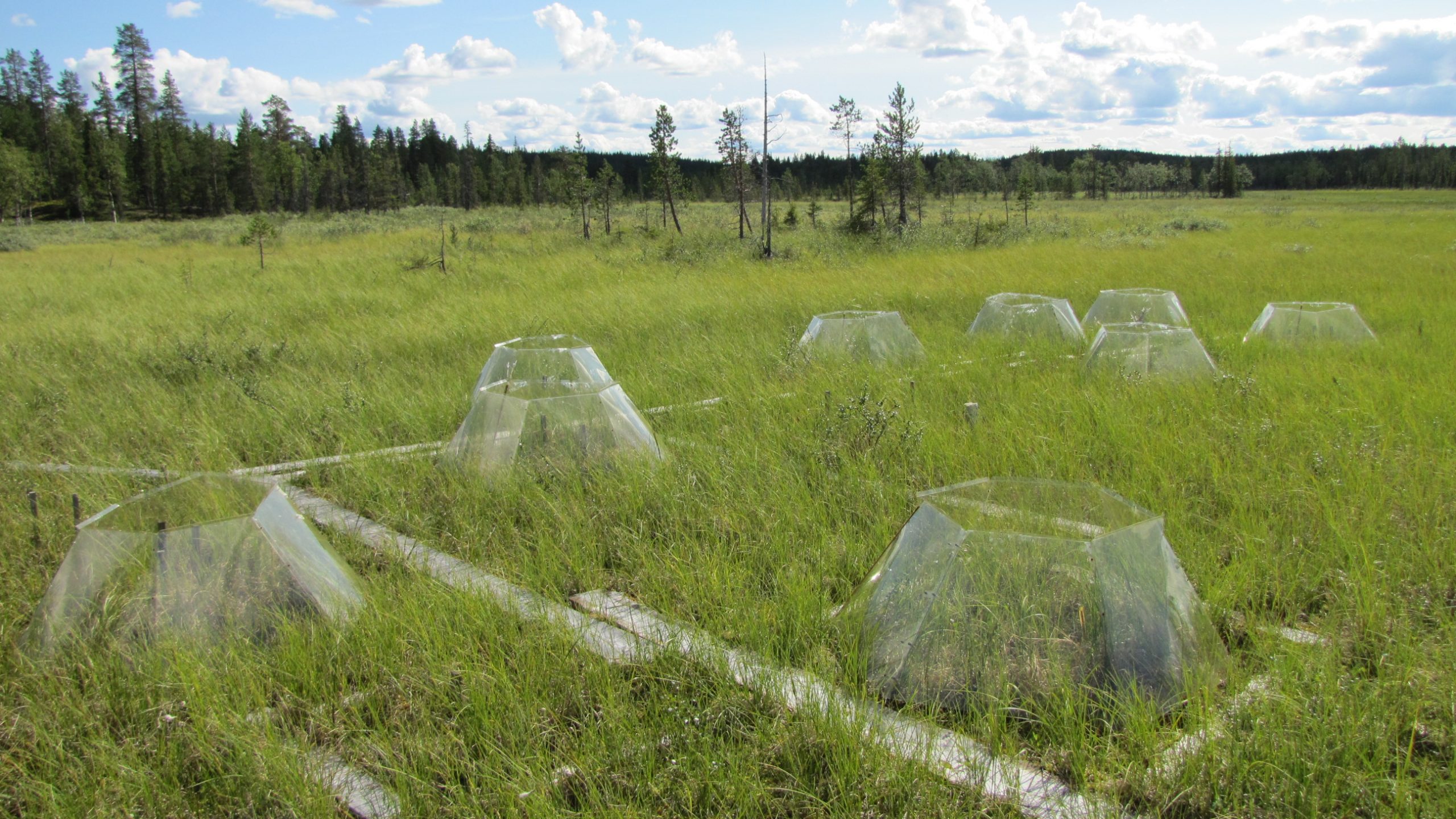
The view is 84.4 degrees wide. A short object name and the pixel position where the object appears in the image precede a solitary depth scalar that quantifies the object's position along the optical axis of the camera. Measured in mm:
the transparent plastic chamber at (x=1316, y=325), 7281
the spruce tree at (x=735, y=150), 30672
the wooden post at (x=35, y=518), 3783
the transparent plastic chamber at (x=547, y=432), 4562
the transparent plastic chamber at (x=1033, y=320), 7875
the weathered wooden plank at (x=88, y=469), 4641
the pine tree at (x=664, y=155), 31188
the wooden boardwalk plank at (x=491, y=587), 2785
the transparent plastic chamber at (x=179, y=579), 2725
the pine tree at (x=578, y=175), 28609
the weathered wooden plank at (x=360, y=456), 4941
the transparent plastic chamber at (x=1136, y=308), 8422
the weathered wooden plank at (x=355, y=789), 2088
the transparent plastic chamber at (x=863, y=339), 7129
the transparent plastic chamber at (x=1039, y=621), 2463
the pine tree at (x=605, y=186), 32125
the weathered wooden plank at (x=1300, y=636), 2711
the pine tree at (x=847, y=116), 35281
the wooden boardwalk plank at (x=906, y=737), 2041
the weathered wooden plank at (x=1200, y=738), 2137
